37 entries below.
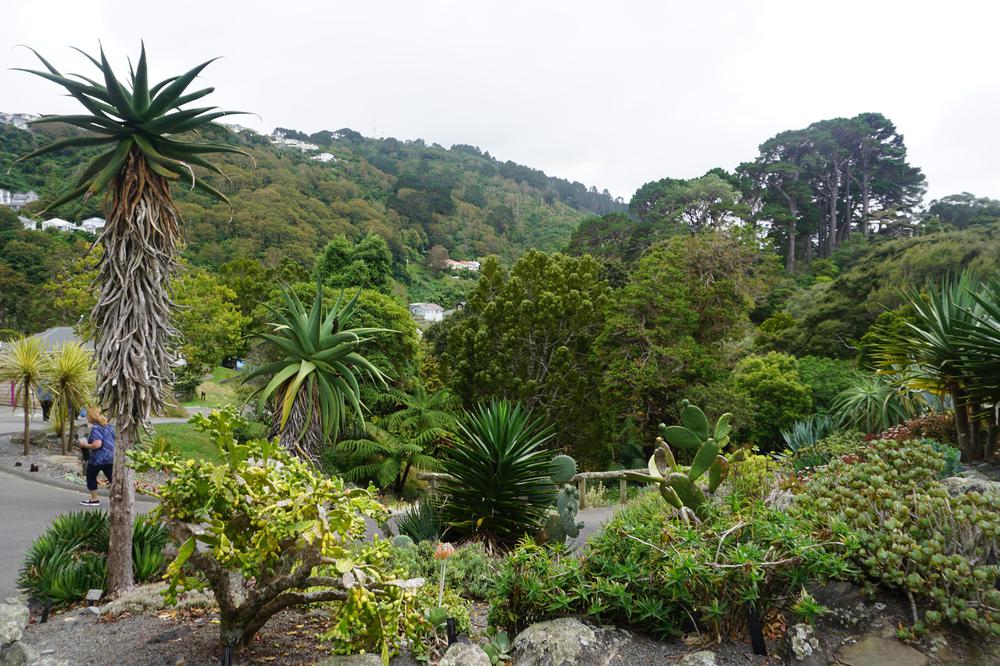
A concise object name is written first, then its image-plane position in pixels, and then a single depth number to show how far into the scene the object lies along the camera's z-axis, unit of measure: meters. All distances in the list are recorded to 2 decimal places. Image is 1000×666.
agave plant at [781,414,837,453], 12.40
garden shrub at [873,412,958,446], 8.96
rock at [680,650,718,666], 3.42
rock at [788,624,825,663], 3.49
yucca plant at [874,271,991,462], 7.75
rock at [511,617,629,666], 3.49
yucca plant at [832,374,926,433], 12.80
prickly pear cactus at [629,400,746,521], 4.88
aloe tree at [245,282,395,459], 7.37
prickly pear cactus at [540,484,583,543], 6.48
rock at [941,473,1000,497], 4.65
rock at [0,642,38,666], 3.76
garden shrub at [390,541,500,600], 5.25
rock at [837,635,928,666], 3.40
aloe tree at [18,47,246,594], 5.38
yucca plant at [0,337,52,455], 13.81
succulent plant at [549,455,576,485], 7.36
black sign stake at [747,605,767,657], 3.56
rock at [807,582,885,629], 3.73
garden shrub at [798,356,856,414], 19.98
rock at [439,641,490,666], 3.45
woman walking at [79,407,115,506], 8.85
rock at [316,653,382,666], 3.49
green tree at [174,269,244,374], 25.19
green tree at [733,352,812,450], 19.48
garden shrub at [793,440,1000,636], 3.37
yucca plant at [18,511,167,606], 5.27
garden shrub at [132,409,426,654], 3.21
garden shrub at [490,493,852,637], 3.56
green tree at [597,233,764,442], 18.25
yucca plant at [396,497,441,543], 6.79
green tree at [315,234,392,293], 24.22
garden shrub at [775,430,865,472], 9.50
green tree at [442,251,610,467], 19.61
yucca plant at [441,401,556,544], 6.76
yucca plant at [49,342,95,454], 13.45
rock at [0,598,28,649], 3.91
